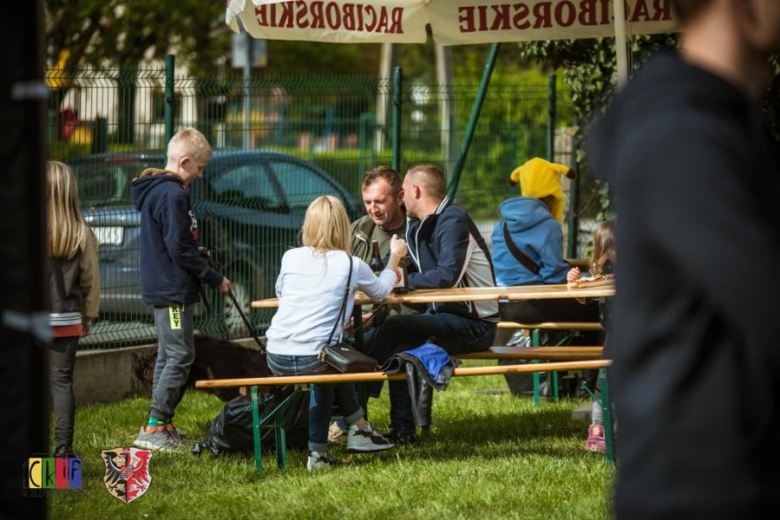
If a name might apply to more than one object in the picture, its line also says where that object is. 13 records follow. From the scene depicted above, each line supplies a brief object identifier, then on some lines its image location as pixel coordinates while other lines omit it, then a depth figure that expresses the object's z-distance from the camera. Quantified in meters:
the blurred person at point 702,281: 3.35
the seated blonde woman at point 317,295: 12.77
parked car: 17.44
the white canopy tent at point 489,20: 16.47
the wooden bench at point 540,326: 15.50
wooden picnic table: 13.08
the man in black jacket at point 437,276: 13.98
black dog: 14.67
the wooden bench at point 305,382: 12.61
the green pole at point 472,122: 20.61
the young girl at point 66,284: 12.59
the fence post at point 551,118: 23.94
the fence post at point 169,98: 17.72
